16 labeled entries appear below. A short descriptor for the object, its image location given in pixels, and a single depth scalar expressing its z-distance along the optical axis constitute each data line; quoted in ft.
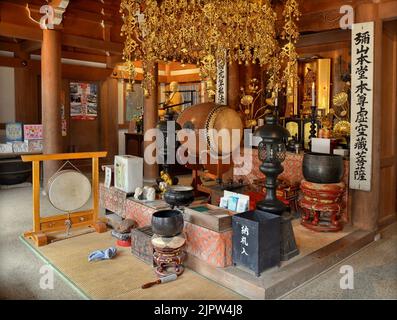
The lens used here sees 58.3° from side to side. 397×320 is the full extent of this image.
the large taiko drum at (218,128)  15.61
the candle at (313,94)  15.40
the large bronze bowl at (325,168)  11.25
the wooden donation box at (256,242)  7.96
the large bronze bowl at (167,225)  8.43
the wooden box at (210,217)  8.64
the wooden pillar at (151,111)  20.64
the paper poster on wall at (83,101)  25.35
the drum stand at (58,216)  11.12
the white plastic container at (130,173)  12.16
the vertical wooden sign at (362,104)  11.44
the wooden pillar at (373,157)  11.38
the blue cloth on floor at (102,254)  9.63
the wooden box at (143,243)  9.45
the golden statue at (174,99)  21.44
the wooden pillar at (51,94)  16.99
